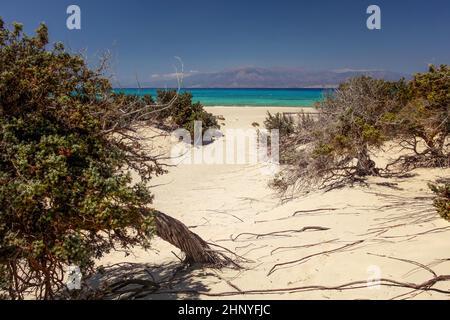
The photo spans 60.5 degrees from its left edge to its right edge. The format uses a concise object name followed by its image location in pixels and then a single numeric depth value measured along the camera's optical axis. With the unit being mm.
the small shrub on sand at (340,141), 8586
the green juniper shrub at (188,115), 17953
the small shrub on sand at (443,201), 5091
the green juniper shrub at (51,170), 3064
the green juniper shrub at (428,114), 6836
